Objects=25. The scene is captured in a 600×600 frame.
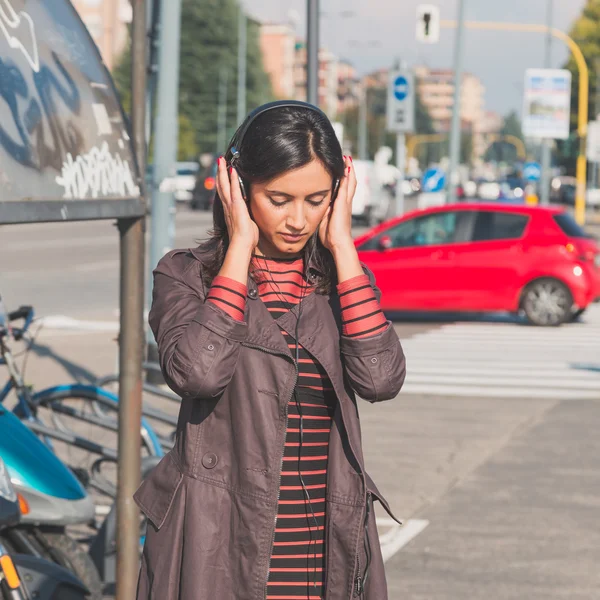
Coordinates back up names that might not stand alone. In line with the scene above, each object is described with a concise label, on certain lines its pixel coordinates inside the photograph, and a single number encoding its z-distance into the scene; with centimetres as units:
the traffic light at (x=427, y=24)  2775
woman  269
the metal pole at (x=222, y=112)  9250
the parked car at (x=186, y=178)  6338
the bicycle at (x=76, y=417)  531
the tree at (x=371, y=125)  11050
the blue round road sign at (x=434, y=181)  2947
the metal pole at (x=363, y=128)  6706
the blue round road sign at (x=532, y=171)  4069
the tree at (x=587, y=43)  8712
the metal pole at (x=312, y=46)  1108
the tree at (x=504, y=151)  12931
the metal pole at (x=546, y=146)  3656
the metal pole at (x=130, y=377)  385
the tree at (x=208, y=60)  9781
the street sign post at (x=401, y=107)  2067
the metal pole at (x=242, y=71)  7047
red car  1623
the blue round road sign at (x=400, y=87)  2119
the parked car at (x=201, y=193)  5513
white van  4309
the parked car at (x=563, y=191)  7825
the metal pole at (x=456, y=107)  2933
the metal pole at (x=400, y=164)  2038
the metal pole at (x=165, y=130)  1095
